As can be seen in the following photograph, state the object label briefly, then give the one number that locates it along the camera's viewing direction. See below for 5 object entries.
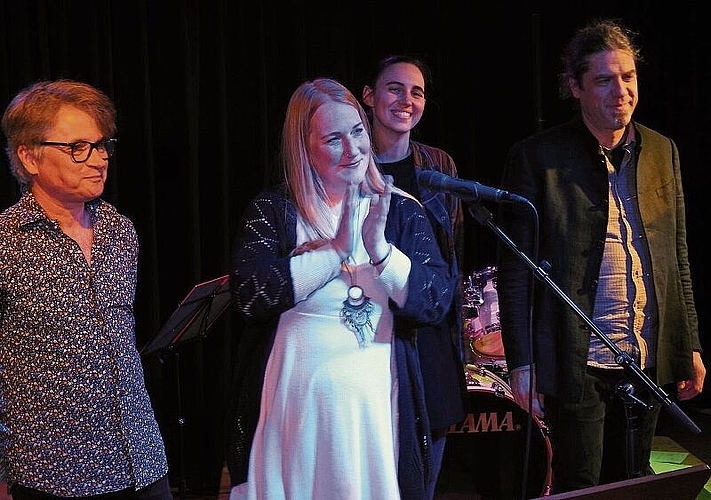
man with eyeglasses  1.93
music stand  2.84
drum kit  3.46
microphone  2.08
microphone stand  2.17
